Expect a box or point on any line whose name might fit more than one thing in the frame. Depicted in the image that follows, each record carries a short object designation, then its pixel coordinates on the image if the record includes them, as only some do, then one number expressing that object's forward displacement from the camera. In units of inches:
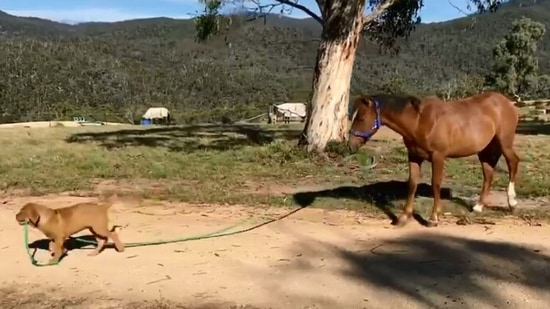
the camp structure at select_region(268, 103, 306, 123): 1331.2
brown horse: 324.8
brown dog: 268.1
